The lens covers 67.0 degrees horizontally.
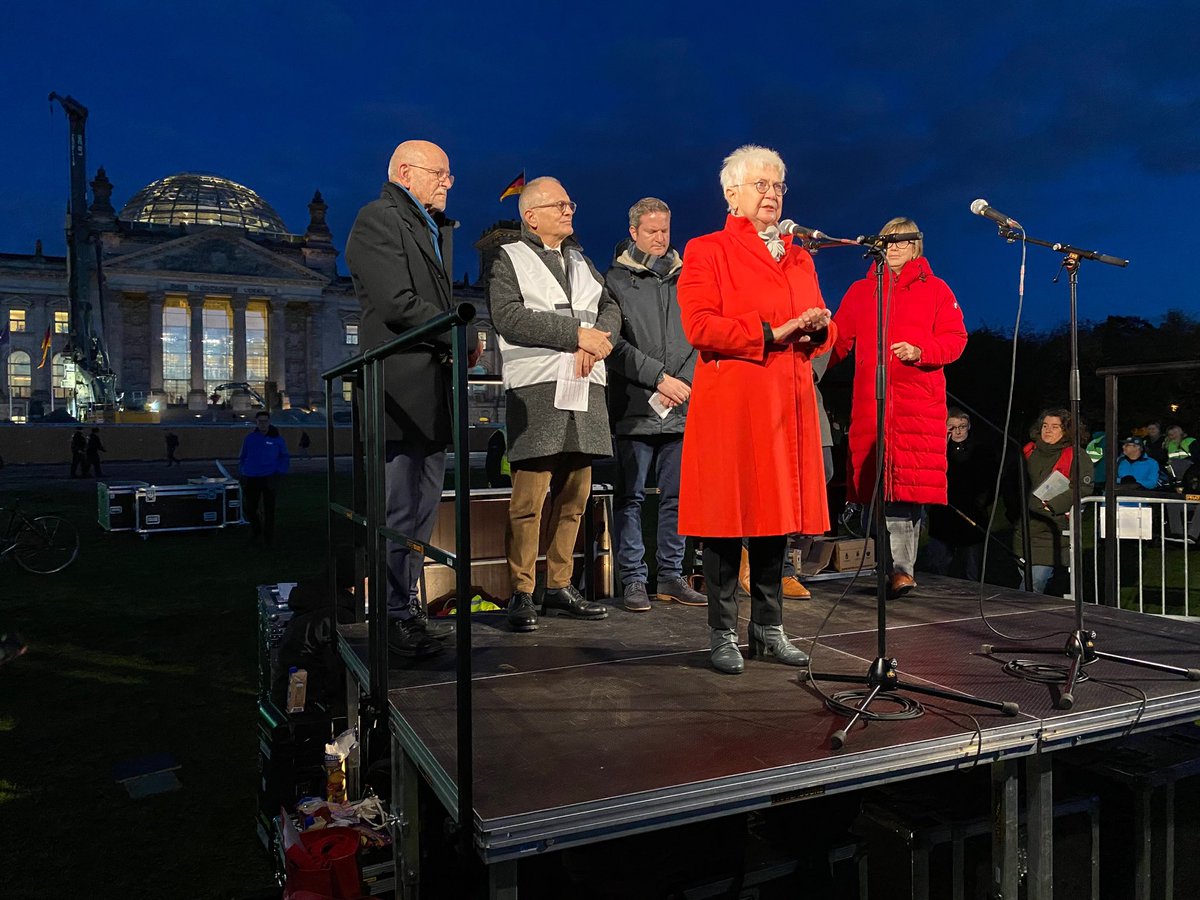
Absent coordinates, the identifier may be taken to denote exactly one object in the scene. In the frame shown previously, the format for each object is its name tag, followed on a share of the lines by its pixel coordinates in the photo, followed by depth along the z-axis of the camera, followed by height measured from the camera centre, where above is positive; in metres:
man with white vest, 4.55 +0.37
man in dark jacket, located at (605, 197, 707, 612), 5.39 +0.33
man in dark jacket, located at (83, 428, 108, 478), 29.02 +0.01
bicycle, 11.55 -1.15
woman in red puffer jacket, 5.26 +0.27
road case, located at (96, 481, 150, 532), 15.07 -0.87
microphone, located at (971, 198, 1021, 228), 3.57 +0.91
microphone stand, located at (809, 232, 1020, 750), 3.19 -0.46
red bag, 3.06 -1.44
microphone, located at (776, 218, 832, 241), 3.39 +0.80
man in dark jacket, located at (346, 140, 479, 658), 4.09 +0.36
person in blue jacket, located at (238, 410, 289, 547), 13.66 -0.27
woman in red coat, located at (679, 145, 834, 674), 3.68 +0.20
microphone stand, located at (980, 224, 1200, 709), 3.63 -0.32
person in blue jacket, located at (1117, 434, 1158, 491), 12.19 -0.35
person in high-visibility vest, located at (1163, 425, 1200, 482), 13.84 -0.19
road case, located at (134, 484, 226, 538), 15.11 -0.96
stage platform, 2.57 -0.96
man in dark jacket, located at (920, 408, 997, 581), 7.53 -0.56
